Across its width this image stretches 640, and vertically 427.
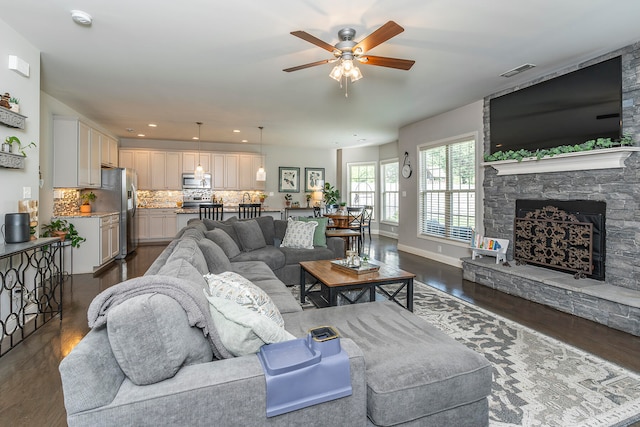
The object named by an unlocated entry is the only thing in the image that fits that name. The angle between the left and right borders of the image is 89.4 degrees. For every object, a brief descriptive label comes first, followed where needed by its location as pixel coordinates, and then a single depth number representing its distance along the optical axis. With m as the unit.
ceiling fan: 2.71
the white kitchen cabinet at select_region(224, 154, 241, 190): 8.94
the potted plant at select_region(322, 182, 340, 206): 9.95
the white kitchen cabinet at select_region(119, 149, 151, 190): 8.21
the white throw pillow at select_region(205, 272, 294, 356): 1.33
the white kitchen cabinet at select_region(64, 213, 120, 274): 5.17
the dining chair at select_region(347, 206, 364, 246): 6.95
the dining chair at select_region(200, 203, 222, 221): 6.21
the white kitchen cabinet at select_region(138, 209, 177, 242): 8.27
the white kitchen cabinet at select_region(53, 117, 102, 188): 5.07
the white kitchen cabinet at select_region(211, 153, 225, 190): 8.82
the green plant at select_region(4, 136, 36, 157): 2.99
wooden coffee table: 2.92
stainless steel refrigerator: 6.32
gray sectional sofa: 1.06
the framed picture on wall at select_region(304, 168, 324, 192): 10.02
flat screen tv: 3.50
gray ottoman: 1.37
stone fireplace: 3.13
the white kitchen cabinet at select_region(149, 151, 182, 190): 8.41
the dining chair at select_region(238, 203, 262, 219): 6.36
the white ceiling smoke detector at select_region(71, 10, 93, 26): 2.73
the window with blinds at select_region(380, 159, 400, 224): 9.50
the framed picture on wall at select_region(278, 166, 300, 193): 9.72
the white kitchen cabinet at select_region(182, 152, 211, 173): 8.66
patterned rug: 1.86
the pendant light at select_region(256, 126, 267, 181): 7.76
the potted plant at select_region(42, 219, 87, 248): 4.52
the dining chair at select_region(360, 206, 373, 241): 7.08
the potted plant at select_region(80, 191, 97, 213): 5.81
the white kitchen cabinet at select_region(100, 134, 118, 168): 6.32
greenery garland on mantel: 3.37
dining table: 7.10
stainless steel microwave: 8.62
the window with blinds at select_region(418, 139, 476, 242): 5.61
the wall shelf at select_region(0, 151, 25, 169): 2.87
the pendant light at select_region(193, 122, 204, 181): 8.60
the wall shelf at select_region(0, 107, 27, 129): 2.85
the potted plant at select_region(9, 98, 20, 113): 2.99
